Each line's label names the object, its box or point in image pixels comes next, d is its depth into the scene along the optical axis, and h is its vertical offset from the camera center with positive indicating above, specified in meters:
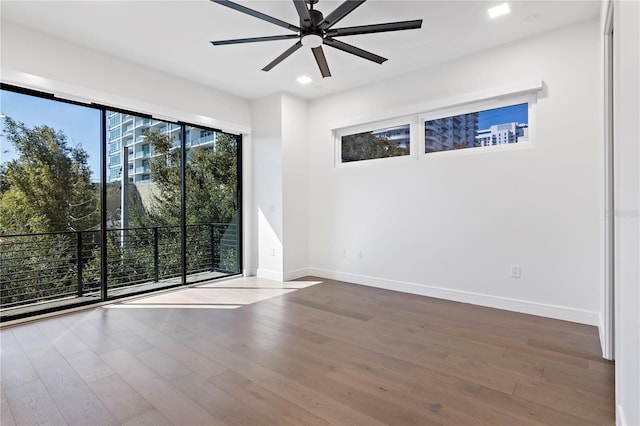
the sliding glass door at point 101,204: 3.21 +0.09
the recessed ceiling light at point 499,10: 2.80 +1.73
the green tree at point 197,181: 4.33 +0.41
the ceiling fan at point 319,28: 2.30 +1.43
